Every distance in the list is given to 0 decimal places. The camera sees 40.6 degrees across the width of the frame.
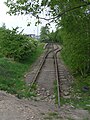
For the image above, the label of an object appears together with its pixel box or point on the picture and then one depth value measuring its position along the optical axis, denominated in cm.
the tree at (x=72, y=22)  544
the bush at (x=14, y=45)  1077
